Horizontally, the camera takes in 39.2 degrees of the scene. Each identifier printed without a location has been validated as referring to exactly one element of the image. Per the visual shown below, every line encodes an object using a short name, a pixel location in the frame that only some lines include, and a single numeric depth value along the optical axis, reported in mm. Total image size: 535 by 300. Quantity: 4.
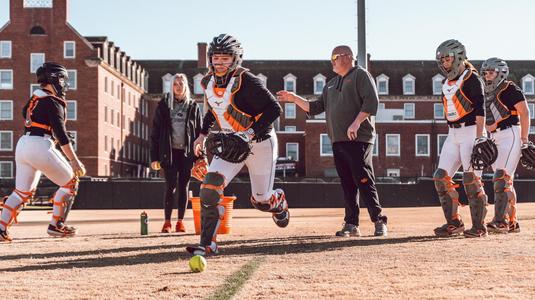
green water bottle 10523
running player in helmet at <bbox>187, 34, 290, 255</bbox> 6996
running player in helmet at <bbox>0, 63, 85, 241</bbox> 9203
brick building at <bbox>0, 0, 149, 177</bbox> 59344
